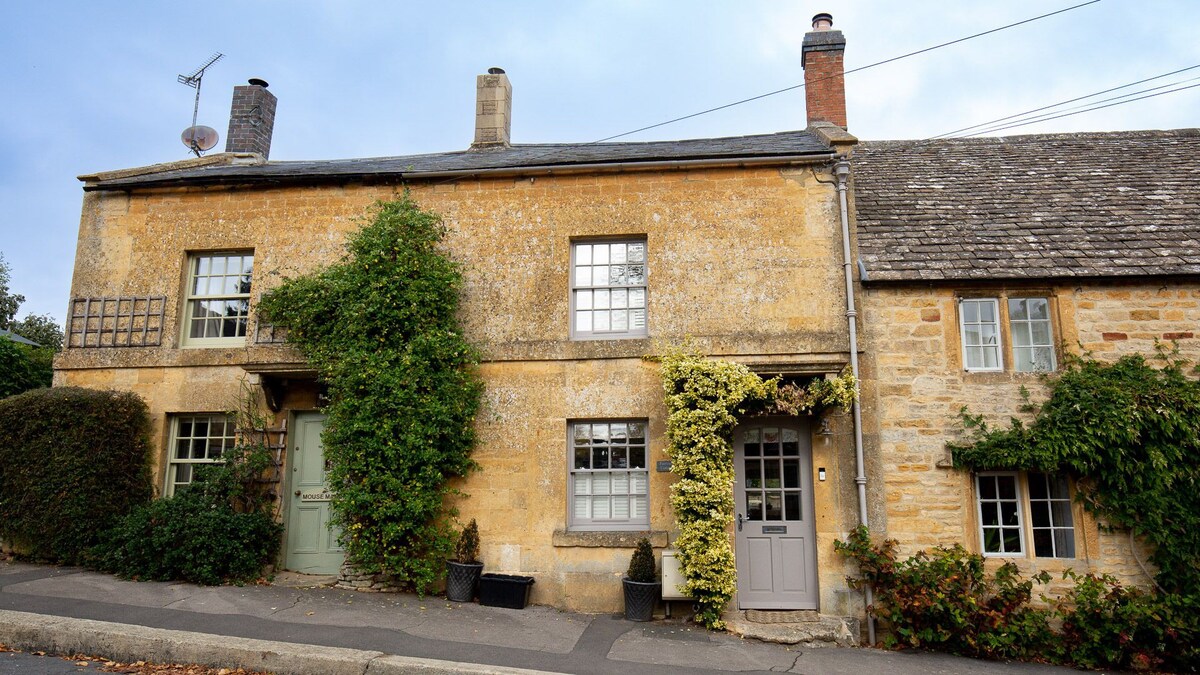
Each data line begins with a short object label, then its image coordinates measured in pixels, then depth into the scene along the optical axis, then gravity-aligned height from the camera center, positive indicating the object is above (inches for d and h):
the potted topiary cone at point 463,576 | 354.3 -50.4
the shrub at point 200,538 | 355.3 -33.7
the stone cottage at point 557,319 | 362.9 +82.4
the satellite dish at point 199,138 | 566.4 +256.9
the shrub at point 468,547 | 361.4 -37.2
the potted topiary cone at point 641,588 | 338.3 -52.9
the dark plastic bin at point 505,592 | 348.8 -57.1
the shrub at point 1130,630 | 306.8 -64.9
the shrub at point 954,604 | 315.3 -56.3
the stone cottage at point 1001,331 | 348.2 +72.4
